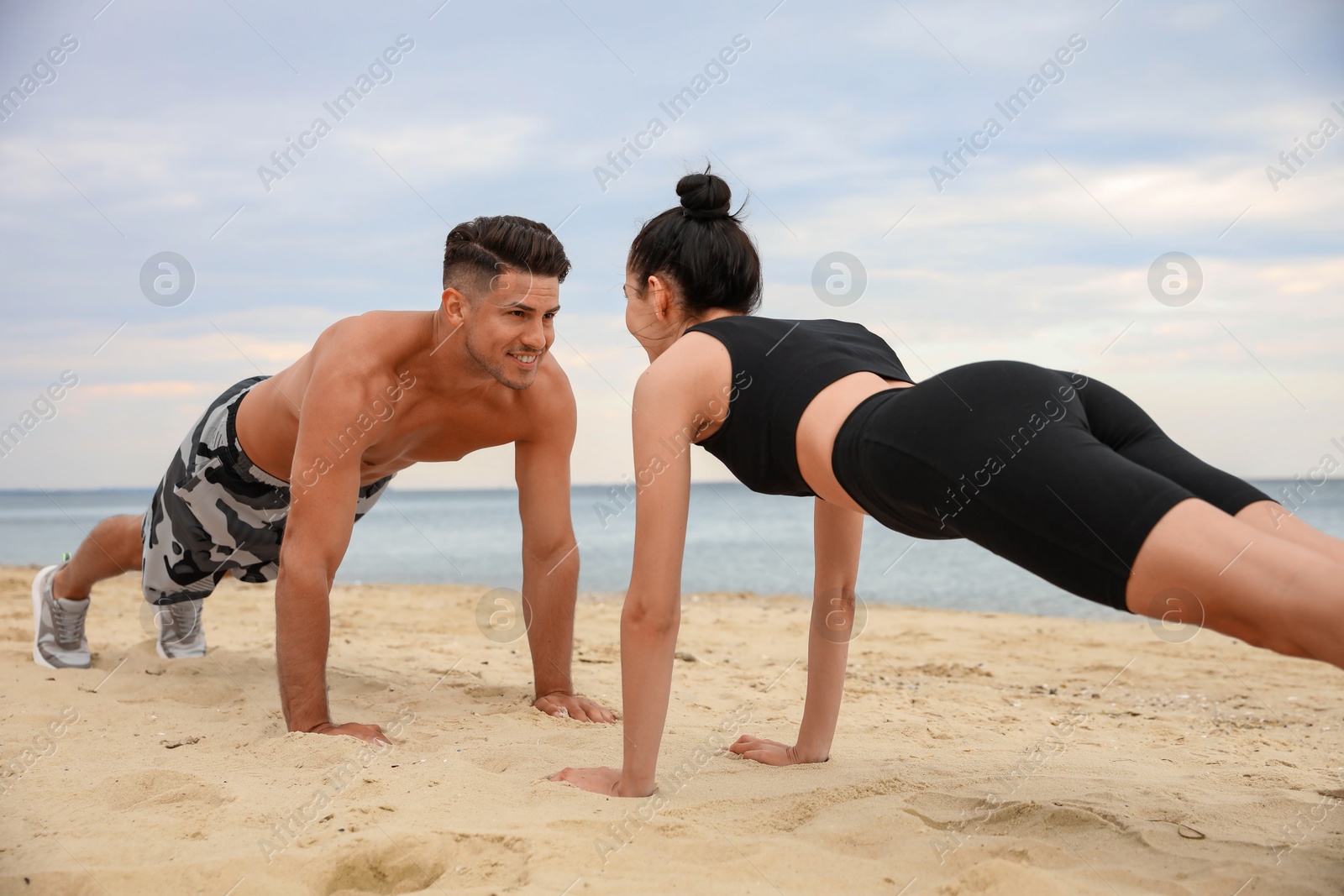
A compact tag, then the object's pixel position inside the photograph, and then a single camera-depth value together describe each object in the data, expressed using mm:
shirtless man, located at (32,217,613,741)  3346
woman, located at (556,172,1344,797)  1759
